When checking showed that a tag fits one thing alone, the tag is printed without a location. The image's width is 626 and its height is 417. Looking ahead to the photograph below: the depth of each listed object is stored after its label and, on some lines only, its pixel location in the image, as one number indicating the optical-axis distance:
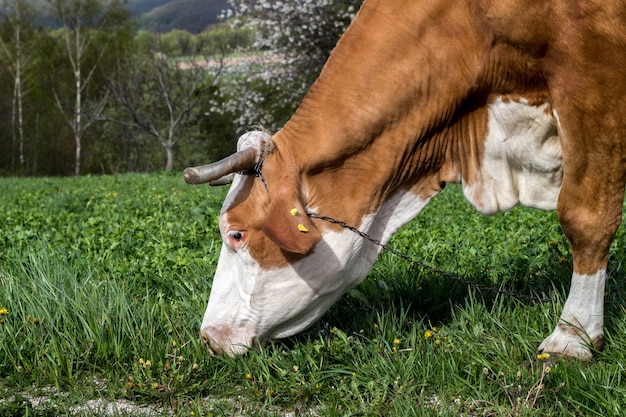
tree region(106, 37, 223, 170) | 41.03
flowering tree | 23.03
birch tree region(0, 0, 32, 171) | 46.97
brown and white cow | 3.39
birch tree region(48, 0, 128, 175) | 50.85
